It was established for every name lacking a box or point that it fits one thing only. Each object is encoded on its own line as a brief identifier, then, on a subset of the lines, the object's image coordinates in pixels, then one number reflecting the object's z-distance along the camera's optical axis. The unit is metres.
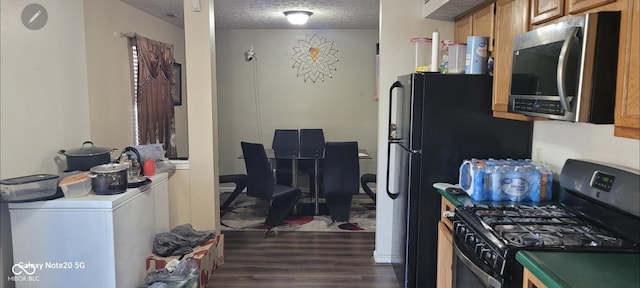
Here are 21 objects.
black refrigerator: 2.55
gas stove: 1.48
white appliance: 2.23
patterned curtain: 4.20
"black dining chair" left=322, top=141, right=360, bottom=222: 4.41
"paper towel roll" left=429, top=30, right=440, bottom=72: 2.85
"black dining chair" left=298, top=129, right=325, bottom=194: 5.50
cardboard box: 2.82
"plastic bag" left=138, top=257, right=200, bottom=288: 2.59
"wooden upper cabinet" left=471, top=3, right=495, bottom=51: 2.49
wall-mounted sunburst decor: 5.88
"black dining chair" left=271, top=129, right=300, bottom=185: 5.40
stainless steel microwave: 1.46
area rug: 4.43
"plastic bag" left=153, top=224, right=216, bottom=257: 2.88
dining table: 4.84
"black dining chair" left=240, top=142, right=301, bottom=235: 4.32
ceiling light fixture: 4.45
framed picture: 5.28
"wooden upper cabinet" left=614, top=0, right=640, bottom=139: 1.33
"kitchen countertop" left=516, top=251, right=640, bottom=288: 1.23
